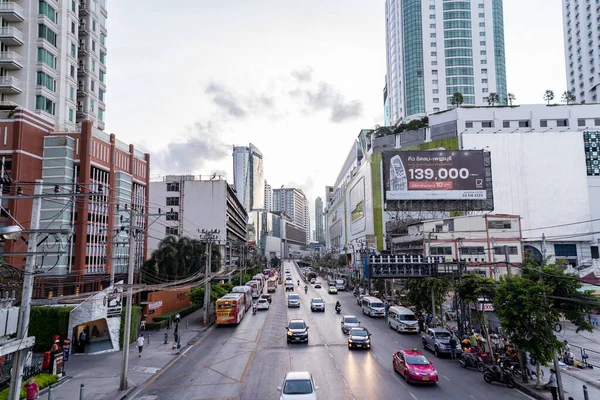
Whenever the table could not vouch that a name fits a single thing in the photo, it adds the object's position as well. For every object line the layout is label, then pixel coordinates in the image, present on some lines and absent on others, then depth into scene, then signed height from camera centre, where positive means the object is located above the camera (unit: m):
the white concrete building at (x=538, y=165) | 85.75 +17.34
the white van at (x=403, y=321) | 37.38 -6.32
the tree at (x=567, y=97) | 104.69 +38.05
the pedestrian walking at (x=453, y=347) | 27.91 -6.34
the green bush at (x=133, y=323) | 31.75 -5.55
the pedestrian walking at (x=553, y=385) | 19.19 -6.15
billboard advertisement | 68.75 +11.87
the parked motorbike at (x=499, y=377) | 22.11 -6.60
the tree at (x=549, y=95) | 105.31 +37.81
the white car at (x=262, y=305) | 55.27 -7.02
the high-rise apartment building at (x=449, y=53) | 142.12 +66.78
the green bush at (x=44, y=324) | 30.53 -5.16
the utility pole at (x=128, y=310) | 21.30 -3.03
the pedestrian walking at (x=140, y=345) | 28.94 -6.31
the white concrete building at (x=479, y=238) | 64.75 +1.79
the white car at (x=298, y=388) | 16.69 -5.46
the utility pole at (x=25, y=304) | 13.55 -1.70
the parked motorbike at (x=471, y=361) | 25.21 -6.64
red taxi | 21.16 -6.02
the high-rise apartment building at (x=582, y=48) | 134.62 +66.46
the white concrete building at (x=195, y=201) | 96.62 +11.42
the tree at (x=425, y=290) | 39.97 -3.96
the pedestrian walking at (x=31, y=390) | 18.61 -6.01
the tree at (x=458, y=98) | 102.92 +36.30
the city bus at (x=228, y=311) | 42.00 -5.93
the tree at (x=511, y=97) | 104.19 +37.31
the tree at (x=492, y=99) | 104.75 +37.71
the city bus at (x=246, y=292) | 53.56 -5.29
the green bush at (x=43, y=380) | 19.48 -6.35
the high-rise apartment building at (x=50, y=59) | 45.75 +22.09
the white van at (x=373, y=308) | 48.89 -6.66
